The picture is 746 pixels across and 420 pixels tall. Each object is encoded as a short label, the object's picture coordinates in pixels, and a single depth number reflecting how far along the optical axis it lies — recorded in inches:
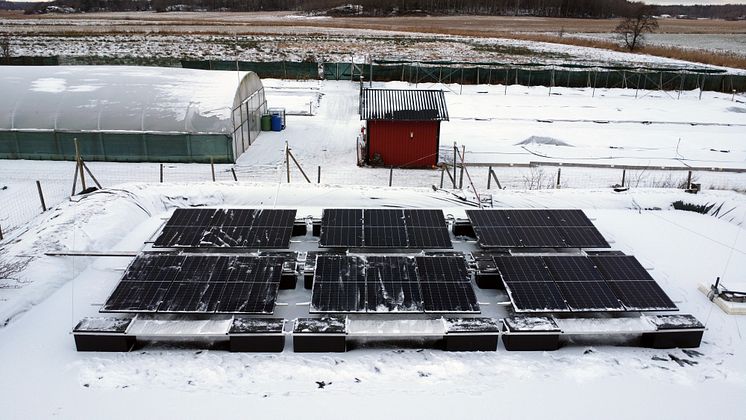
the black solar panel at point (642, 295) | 431.5
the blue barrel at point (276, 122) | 1264.8
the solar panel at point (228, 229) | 524.4
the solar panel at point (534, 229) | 532.4
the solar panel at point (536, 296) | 430.6
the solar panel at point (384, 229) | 522.9
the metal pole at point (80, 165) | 754.2
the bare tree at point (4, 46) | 2229.5
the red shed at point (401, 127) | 997.2
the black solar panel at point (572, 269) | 468.8
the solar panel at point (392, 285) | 426.0
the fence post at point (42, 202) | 732.7
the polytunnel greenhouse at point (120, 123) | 1002.7
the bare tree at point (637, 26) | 2977.4
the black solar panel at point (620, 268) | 471.5
